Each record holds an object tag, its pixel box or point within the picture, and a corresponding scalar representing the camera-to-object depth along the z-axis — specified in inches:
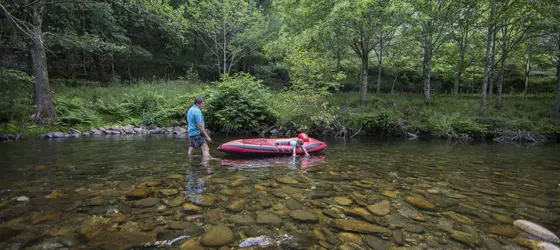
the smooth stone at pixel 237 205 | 151.8
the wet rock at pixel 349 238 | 119.0
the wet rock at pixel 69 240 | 109.0
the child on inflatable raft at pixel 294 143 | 312.2
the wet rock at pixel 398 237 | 119.1
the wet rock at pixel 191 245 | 110.2
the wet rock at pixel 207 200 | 157.3
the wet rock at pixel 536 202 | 170.6
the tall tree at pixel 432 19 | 576.2
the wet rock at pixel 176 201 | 154.7
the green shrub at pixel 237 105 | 536.4
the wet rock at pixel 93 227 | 118.0
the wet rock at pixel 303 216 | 140.4
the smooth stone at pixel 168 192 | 172.1
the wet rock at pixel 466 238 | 120.6
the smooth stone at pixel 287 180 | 206.0
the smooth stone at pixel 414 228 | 130.1
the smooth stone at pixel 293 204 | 156.3
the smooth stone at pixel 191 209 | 146.5
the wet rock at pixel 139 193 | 166.2
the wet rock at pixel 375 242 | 114.8
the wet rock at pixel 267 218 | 136.3
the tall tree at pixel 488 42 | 559.1
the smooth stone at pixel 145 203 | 151.9
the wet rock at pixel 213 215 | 136.9
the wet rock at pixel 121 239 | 109.5
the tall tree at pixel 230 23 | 761.6
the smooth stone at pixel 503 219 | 144.0
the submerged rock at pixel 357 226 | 129.0
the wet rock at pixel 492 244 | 117.3
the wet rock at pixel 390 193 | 178.6
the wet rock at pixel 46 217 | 130.0
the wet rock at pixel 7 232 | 112.3
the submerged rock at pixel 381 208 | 151.1
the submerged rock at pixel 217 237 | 114.3
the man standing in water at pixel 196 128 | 271.1
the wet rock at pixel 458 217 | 142.9
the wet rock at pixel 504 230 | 129.5
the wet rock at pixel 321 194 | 175.5
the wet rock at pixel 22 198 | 155.2
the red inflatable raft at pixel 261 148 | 296.5
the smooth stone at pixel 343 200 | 163.9
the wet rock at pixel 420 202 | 161.1
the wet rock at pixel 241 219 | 135.1
